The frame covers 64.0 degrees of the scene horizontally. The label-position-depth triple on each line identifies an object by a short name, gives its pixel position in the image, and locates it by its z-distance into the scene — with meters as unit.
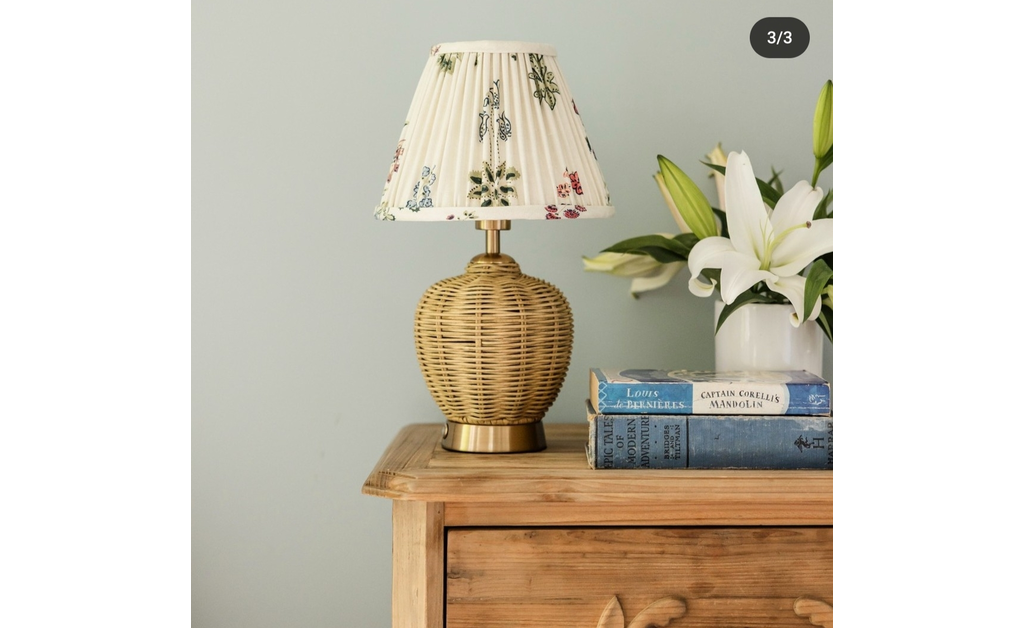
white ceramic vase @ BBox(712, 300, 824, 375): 0.99
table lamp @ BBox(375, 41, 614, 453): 0.84
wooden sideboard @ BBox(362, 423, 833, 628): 0.81
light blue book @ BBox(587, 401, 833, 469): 0.84
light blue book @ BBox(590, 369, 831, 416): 0.85
